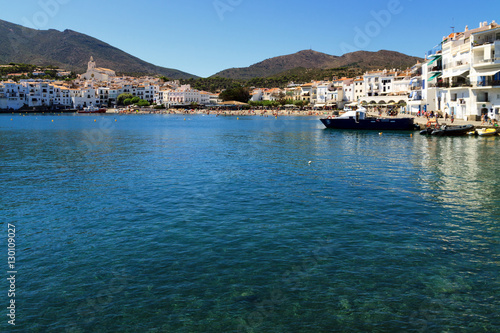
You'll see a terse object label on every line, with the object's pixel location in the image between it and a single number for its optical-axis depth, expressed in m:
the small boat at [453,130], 42.47
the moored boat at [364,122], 53.83
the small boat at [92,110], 150.36
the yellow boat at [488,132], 40.72
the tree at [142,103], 167.75
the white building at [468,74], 44.69
